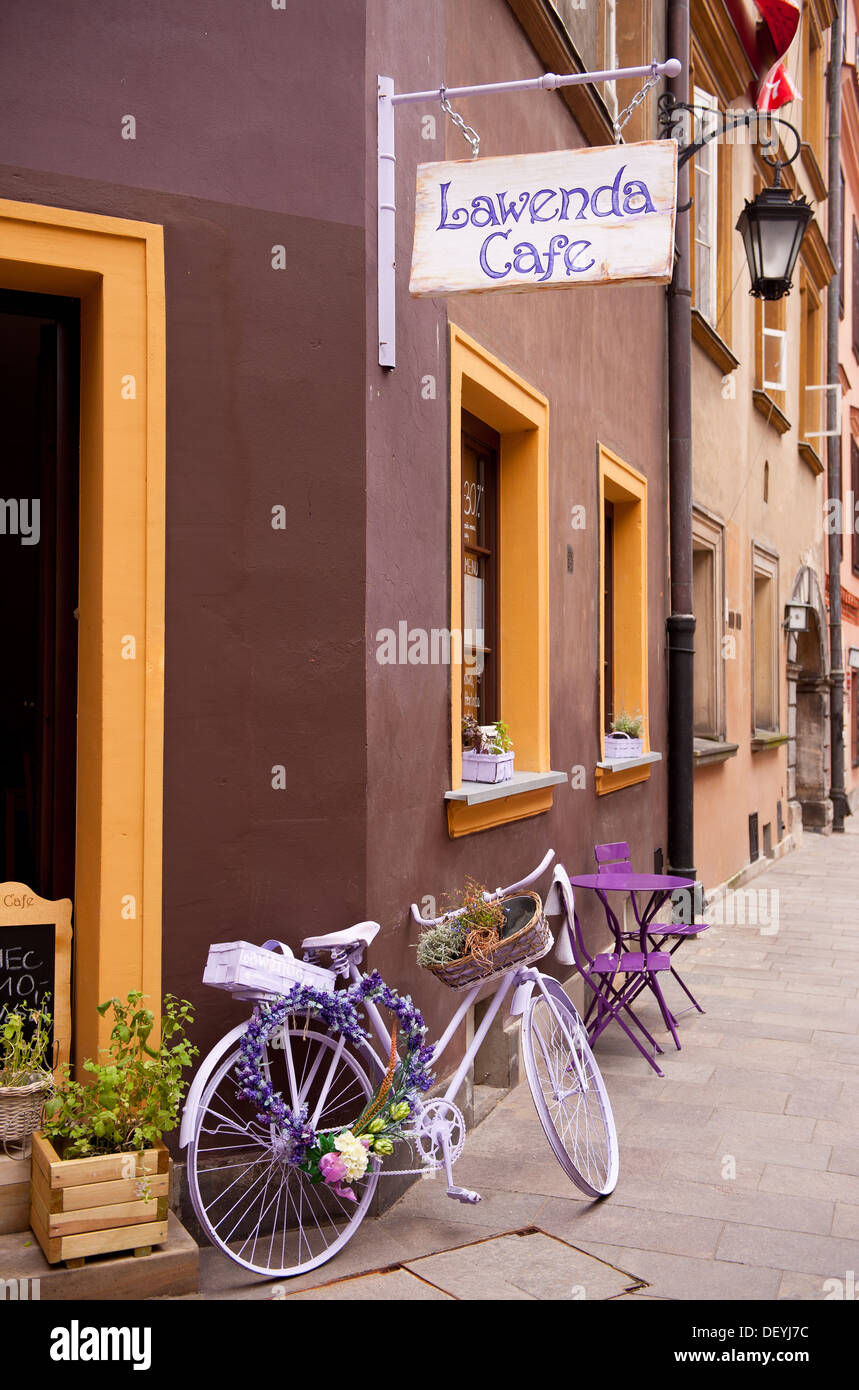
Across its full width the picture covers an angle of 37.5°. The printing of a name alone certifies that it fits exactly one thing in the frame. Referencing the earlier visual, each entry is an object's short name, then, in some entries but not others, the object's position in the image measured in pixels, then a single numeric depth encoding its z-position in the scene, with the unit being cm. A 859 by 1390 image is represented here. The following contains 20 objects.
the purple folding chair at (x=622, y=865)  662
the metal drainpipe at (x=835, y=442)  1767
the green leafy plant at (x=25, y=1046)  378
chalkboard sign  403
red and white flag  1158
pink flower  364
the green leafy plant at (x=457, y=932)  425
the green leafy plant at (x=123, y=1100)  355
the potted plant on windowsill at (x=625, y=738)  855
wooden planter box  336
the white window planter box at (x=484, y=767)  558
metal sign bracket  438
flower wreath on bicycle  366
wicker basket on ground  373
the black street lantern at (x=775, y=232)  927
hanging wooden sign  398
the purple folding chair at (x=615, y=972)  617
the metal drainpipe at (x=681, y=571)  980
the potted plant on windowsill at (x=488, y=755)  559
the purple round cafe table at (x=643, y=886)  646
